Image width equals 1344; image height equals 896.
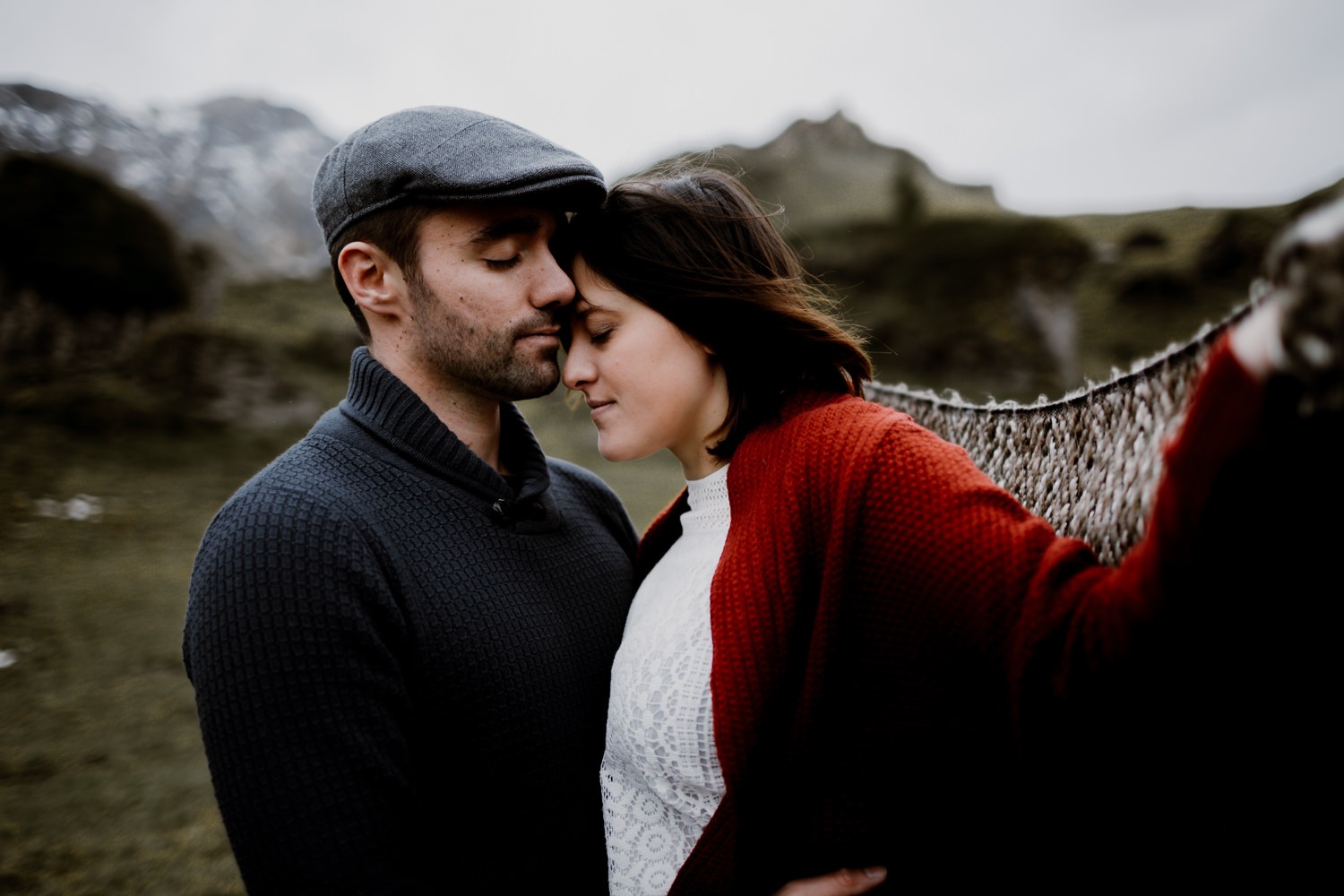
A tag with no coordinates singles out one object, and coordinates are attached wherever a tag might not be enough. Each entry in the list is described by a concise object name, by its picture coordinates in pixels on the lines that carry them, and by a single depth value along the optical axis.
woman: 0.90
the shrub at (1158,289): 17.39
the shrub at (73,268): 9.38
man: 1.21
